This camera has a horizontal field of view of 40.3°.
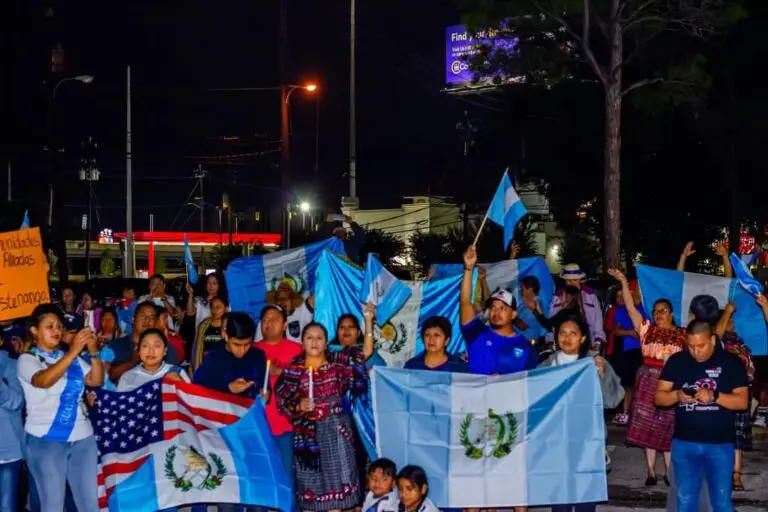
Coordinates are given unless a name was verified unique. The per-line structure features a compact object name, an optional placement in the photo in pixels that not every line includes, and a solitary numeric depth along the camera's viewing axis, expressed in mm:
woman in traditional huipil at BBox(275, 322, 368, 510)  6906
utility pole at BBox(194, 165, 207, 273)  62094
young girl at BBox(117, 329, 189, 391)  7066
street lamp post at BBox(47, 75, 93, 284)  28609
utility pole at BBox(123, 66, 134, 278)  40656
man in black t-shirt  6469
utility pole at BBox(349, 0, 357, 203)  30281
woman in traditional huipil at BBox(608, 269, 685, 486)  8820
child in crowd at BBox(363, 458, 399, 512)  6516
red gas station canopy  64750
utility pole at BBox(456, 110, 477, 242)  35450
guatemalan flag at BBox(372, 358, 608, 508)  7066
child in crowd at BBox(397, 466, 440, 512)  6473
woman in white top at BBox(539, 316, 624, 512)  7473
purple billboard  58375
